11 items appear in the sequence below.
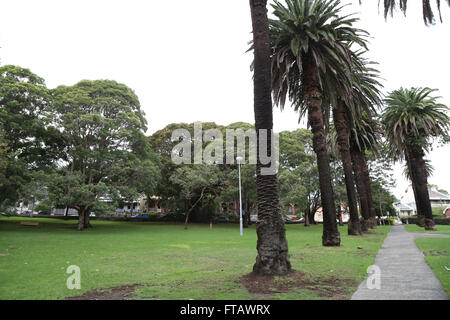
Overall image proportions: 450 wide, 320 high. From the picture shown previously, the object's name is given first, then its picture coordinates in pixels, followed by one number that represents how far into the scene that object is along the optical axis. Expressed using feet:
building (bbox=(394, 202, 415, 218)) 374.84
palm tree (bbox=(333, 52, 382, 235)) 66.85
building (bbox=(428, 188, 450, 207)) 327.02
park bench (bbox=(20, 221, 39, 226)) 105.73
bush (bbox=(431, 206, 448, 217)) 246.68
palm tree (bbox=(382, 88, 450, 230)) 86.48
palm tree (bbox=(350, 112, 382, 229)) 85.61
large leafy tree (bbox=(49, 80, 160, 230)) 82.48
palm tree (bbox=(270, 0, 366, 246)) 47.21
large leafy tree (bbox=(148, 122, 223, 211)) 141.90
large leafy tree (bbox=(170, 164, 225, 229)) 107.04
